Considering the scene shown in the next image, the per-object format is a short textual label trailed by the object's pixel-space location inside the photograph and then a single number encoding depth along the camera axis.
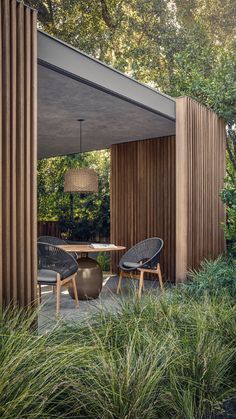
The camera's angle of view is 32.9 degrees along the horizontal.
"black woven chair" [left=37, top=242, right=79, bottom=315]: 4.87
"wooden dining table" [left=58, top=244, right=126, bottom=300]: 5.62
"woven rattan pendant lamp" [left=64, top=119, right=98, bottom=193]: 6.32
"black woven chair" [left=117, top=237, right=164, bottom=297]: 5.69
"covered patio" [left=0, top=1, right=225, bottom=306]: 3.03
